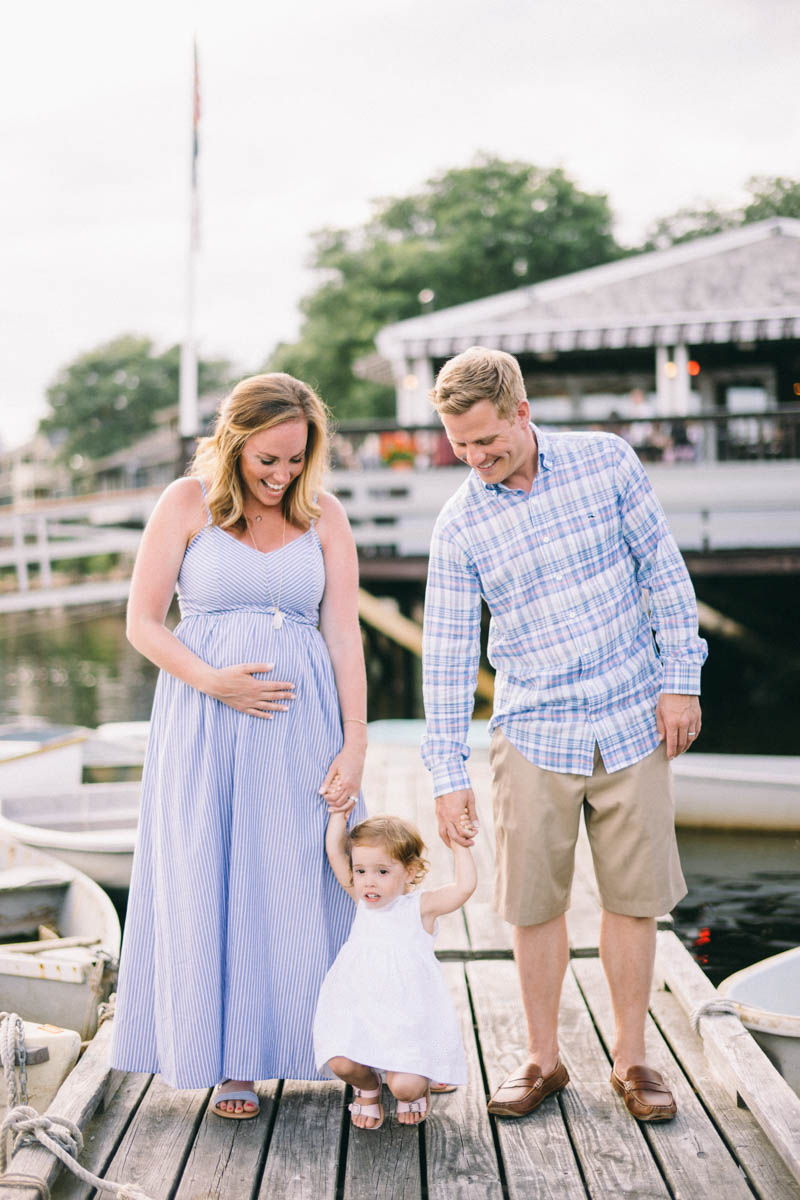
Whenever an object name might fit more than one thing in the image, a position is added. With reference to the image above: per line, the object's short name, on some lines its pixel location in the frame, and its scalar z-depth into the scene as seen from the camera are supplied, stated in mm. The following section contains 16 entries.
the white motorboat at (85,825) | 5730
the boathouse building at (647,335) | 15805
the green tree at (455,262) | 37469
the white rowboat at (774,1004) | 3338
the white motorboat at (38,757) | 7461
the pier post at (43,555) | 14492
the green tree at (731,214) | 29172
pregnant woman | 2678
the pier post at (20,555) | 14422
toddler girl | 2557
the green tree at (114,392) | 66250
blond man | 2619
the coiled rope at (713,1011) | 3133
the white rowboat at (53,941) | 4082
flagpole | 16219
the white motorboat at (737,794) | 7238
